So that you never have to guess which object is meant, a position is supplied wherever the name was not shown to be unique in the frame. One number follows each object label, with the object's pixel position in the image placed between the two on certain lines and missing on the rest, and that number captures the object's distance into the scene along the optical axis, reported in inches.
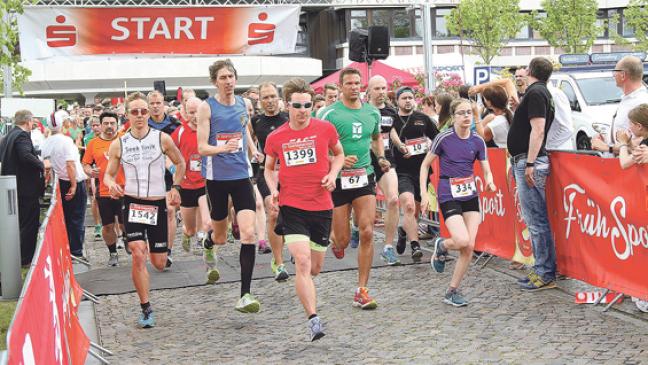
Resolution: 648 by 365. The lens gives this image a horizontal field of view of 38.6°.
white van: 784.9
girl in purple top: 317.4
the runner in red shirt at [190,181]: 414.6
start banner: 855.1
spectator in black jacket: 471.2
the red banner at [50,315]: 129.3
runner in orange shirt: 454.6
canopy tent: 1047.5
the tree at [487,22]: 1811.0
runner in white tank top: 311.8
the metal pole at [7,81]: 816.6
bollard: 392.8
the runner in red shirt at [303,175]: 282.4
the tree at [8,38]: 451.8
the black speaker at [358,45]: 625.3
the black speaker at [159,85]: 857.5
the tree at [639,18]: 1636.3
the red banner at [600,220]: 278.5
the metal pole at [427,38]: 763.2
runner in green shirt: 321.7
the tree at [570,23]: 1855.3
